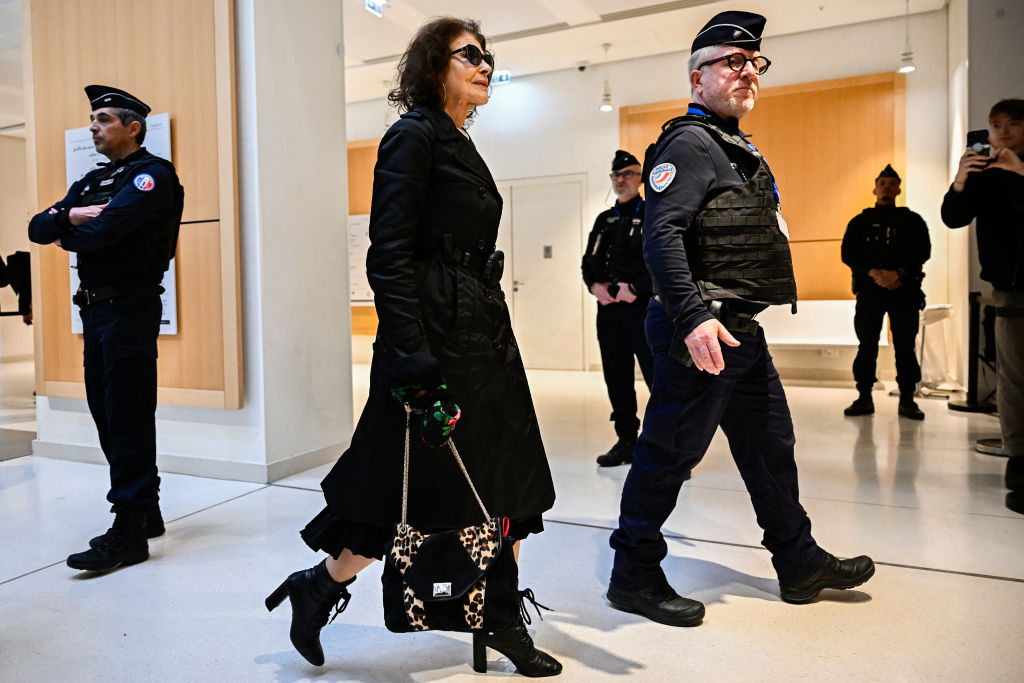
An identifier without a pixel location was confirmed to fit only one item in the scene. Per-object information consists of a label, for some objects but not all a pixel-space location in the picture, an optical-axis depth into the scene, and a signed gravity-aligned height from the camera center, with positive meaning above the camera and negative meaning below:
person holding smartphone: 3.24 +0.32
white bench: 7.26 -0.17
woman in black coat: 1.53 -0.07
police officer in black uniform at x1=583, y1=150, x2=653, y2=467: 4.11 +0.12
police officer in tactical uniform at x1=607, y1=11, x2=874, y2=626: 2.01 -0.04
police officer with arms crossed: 2.64 +0.11
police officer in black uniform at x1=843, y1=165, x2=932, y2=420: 5.52 +0.23
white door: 8.83 +0.55
